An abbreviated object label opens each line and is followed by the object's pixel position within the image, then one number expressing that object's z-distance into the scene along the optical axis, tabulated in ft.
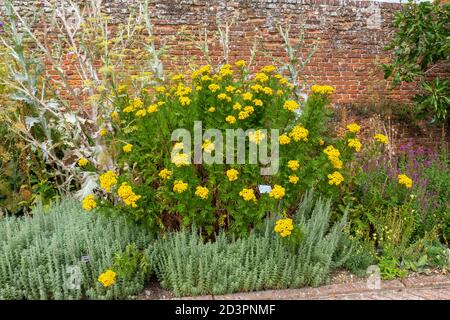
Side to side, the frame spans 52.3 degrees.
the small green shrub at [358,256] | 12.50
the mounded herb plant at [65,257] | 10.85
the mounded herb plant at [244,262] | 11.14
